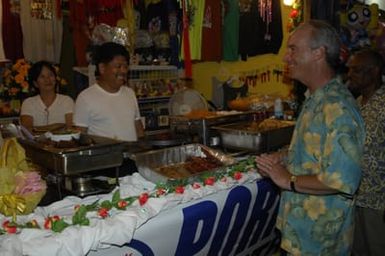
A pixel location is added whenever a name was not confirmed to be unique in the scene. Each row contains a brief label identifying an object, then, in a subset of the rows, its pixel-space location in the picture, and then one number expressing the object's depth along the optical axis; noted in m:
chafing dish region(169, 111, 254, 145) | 2.90
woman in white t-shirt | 3.53
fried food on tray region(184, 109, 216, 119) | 3.00
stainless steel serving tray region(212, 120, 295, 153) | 2.73
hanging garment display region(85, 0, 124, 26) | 5.07
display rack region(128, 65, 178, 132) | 4.92
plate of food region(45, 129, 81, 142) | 2.15
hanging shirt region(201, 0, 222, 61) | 4.97
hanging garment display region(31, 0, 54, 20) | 5.02
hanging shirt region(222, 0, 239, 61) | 5.12
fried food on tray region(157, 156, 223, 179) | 2.21
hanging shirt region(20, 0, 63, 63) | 4.98
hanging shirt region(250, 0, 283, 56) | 5.12
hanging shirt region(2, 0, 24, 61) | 4.83
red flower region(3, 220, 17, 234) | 1.48
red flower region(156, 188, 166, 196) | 1.92
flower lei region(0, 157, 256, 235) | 1.55
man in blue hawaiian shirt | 1.62
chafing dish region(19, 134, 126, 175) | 1.93
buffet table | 1.48
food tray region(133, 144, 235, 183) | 2.17
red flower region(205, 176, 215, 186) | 2.15
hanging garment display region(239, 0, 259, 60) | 5.12
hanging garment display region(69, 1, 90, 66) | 5.04
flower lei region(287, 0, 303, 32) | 4.48
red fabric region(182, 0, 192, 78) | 3.50
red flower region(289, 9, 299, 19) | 4.56
